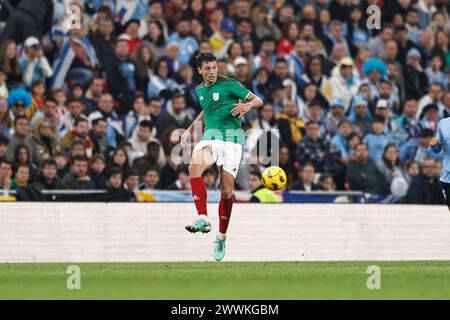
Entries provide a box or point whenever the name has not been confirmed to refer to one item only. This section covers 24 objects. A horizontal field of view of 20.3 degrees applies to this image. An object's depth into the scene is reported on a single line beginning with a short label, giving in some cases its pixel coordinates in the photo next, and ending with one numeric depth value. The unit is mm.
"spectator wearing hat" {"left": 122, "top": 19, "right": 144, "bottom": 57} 24775
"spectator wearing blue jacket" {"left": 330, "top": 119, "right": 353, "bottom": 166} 24703
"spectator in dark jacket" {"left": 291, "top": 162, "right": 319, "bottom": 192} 23047
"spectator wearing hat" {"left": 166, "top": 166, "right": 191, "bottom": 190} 22672
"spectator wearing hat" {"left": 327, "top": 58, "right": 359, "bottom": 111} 25938
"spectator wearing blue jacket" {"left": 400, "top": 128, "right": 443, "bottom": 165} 25197
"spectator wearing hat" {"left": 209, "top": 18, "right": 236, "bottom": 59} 25516
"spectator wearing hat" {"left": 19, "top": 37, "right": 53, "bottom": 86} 23547
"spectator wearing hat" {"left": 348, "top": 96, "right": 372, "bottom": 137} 25391
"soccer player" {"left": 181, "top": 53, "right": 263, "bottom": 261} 17281
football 17641
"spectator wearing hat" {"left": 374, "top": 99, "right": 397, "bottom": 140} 25609
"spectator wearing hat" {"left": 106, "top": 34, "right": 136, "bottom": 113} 24250
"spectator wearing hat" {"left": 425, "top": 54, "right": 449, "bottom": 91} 27469
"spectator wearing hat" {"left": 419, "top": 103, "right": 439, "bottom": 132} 26047
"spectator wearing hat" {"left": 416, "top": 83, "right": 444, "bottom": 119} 26797
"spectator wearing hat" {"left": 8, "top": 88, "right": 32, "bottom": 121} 22859
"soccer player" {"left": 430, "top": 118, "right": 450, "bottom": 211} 17938
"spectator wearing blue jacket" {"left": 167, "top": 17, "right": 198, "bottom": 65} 25188
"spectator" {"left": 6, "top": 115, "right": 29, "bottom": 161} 22188
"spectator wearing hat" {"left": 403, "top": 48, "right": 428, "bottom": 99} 27078
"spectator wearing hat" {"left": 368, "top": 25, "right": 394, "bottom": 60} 27469
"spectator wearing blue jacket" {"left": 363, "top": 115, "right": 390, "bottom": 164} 24875
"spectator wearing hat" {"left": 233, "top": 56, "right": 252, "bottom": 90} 24422
